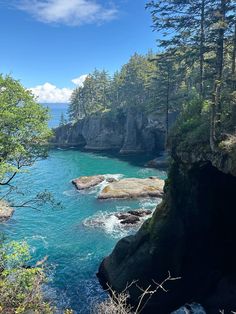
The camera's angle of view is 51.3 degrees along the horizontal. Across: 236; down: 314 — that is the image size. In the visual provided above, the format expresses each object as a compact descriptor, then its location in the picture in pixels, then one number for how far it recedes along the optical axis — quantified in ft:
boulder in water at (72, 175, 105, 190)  144.70
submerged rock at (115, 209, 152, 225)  99.63
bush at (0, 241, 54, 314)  34.13
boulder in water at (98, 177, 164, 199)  126.86
